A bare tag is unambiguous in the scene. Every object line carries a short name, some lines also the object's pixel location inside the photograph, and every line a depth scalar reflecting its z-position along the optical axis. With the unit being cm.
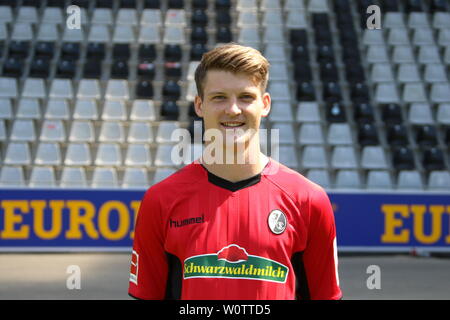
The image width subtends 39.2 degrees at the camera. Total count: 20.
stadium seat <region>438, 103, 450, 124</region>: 1162
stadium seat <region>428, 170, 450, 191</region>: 1026
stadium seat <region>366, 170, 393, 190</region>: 1010
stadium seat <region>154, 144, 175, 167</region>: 1038
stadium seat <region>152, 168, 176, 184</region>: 993
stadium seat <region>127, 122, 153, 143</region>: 1080
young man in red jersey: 190
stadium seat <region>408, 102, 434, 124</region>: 1159
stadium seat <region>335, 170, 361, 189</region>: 1014
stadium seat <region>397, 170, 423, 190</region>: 1029
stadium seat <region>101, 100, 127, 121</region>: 1115
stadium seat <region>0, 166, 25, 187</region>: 974
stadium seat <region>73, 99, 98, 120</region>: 1103
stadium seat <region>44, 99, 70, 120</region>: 1102
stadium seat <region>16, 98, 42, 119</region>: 1109
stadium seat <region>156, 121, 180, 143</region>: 1088
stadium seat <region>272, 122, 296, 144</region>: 1100
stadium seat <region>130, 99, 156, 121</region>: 1132
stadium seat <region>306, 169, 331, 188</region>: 1004
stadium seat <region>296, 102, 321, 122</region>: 1156
